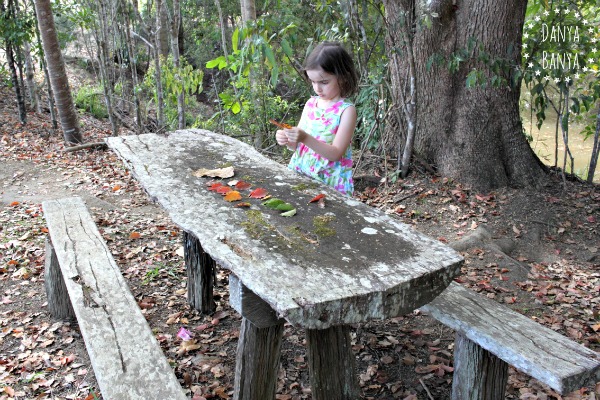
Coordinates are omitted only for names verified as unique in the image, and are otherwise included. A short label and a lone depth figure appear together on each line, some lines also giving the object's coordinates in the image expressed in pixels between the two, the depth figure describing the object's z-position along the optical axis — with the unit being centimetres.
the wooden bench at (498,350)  180
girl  273
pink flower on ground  306
